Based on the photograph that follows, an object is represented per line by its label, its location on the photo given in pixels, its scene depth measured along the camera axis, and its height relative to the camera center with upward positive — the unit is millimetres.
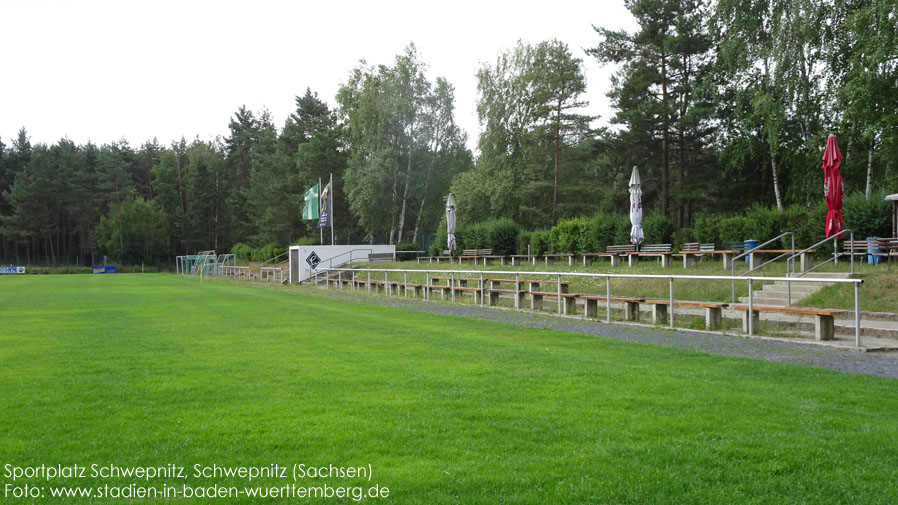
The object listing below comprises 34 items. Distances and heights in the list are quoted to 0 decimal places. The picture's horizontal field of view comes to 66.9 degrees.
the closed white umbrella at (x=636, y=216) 22625 +961
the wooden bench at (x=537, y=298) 16098 -1277
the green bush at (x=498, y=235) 32688 +589
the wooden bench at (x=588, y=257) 24020 -400
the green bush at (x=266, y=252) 56962 -61
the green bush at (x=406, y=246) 43875 +186
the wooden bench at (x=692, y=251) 19891 -212
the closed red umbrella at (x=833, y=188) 16094 +1282
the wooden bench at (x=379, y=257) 39294 -452
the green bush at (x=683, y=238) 23330 +215
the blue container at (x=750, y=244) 19281 -31
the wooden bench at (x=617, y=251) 22781 -203
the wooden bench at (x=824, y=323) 9906 -1193
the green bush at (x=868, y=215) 17906 +682
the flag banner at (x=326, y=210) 37656 +2240
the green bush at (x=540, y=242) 29781 +203
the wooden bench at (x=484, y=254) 31153 -308
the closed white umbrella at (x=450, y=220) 32875 +1364
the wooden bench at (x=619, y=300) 13781 -1252
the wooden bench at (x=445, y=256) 36031 -416
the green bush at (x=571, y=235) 26997 +450
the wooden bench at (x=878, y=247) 15318 -147
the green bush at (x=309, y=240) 57403 +895
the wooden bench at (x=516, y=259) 28258 -517
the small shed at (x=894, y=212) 16688 +692
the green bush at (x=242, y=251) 64875 +72
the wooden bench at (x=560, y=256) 25281 -411
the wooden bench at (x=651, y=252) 21203 -238
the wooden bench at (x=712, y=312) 11786 -1204
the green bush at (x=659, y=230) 24109 +521
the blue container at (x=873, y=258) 16344 -418
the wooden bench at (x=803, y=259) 16469 -411
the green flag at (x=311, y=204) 41531 +2878
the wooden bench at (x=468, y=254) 32500 -303
